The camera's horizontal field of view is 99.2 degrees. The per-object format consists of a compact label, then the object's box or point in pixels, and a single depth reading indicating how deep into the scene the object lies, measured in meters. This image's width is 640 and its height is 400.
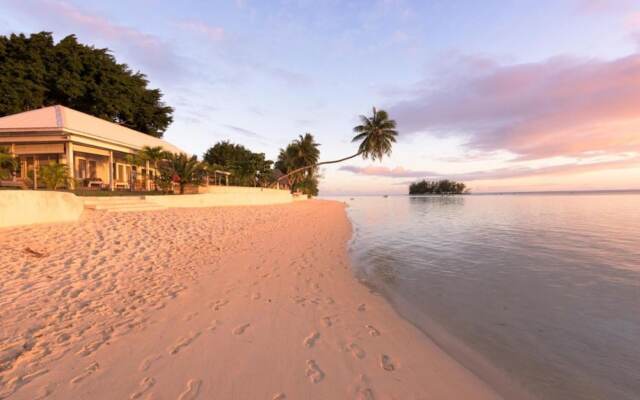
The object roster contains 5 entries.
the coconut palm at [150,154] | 18.69
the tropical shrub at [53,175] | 13.04
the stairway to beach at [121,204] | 11.60
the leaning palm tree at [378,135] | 37.19
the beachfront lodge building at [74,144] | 15.31
